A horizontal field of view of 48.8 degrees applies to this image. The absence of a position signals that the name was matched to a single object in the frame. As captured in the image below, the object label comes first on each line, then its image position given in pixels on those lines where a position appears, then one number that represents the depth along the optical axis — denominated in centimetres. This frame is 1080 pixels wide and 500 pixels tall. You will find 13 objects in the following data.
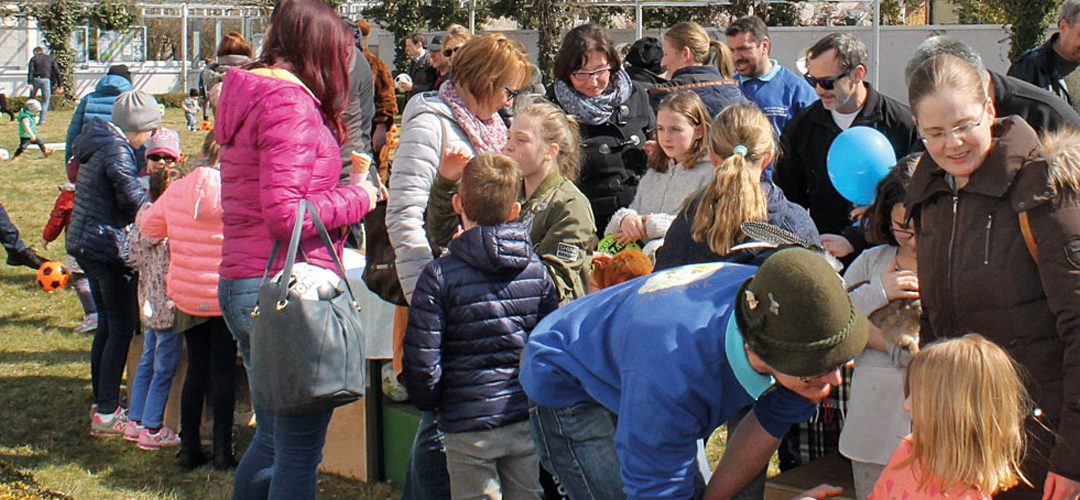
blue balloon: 383
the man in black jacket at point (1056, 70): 511
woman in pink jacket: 353
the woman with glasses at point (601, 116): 504
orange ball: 905
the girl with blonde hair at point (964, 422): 258
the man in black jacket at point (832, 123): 467
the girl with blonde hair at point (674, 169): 443
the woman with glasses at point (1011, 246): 263
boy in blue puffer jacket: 358
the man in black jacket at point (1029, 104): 371
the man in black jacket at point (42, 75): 2845
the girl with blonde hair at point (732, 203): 354
